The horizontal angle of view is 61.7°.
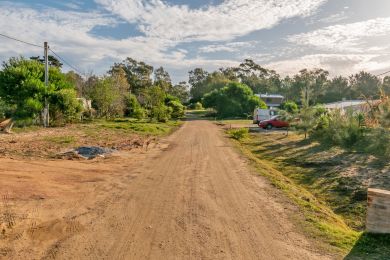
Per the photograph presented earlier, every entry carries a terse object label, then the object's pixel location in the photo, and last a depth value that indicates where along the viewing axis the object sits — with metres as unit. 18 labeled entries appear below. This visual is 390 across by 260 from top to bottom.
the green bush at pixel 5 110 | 29.20
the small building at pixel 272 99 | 74.94
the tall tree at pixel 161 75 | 103.31
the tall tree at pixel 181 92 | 95.76
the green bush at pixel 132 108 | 44.75
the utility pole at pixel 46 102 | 27.73
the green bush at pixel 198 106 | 91.38
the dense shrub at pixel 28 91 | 26.02
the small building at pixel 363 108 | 20.86
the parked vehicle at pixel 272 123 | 33.88
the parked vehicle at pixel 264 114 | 38.31
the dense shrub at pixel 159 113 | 42.16
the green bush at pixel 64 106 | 28.28
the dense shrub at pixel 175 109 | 51.94
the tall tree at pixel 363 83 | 82.74
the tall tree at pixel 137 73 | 79.21
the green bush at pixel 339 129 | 18.58
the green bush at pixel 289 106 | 48.33
